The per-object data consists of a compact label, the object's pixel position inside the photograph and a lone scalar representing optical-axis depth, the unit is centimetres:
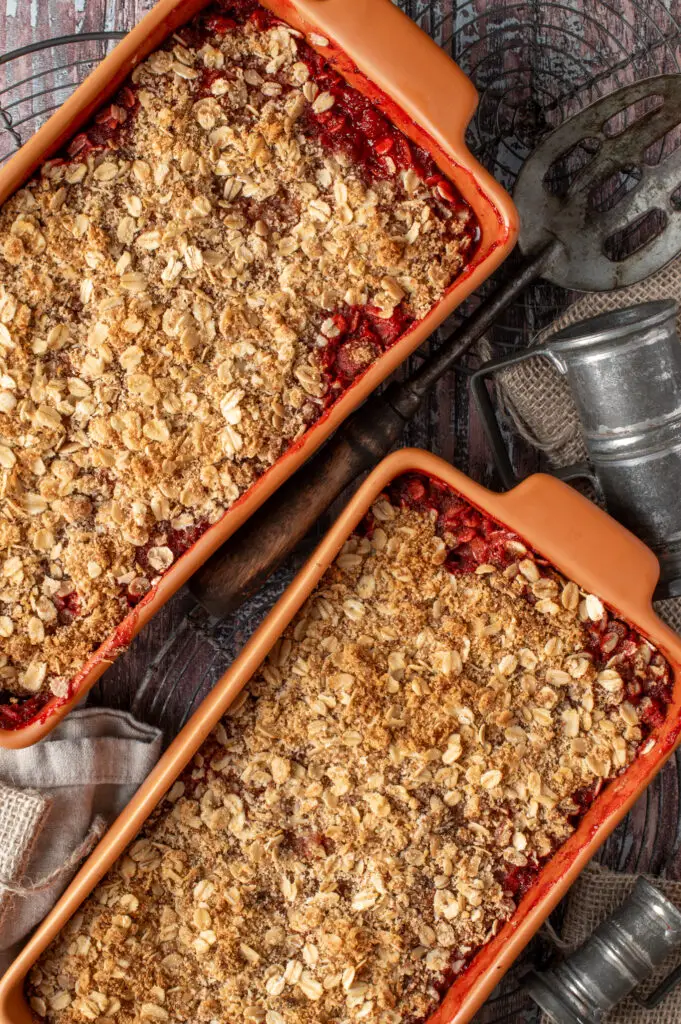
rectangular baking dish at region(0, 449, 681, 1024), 96
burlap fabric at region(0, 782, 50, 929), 98
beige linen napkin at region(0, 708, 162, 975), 99
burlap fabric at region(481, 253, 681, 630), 103
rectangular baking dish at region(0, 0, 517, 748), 95
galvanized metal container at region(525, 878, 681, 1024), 99
